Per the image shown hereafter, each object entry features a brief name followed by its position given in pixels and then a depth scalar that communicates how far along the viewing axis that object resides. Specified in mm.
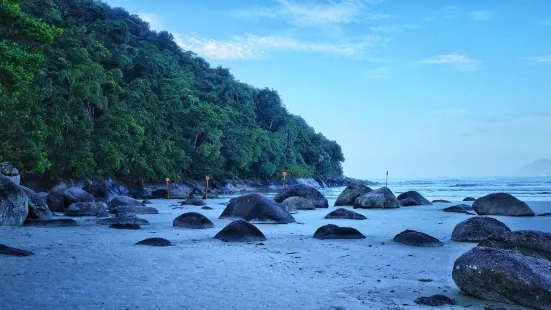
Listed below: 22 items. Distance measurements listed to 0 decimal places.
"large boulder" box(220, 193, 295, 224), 12375
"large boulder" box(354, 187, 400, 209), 19719
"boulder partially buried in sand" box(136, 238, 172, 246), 7516
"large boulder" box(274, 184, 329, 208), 20969
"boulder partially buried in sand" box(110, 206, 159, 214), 15305
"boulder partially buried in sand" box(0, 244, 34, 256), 5918
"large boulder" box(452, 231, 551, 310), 4031
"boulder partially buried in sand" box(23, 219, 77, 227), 10625
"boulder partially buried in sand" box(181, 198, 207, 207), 22097
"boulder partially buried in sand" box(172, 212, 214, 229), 10891
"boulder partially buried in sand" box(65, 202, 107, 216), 14977
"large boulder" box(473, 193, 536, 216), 15166
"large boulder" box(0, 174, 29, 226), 10086
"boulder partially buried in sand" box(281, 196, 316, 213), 18688
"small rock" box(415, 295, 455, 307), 4094
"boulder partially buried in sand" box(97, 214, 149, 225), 11195
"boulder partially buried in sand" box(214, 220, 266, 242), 8336
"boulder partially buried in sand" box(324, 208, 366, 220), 13931
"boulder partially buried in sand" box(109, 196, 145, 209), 18203
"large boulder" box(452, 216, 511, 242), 8422
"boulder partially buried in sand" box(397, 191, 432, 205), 22203
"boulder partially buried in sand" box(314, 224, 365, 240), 8844
